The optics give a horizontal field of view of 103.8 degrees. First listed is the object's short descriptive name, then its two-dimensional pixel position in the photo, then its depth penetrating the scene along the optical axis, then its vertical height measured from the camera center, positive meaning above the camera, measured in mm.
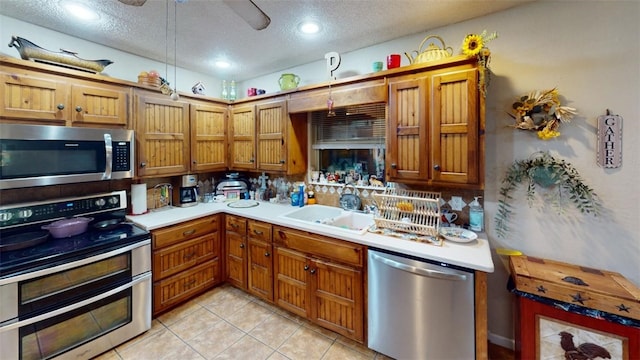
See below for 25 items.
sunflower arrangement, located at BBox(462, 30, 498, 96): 1647 +833
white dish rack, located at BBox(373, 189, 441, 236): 1864 -281
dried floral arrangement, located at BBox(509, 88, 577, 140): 1683 +444
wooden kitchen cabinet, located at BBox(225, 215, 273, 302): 2436 -805
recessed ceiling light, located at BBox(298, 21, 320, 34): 2051 +1271
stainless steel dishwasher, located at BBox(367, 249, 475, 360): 1526 -859
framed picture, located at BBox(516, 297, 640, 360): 1322 -895
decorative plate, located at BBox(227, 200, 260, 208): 2934 -307
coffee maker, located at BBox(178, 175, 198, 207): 2922 -153
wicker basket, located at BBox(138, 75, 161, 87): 2480 +973
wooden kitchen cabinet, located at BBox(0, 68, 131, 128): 1771 +619
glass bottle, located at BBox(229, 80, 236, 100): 3293 +1148
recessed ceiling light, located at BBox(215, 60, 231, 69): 2929 +1365
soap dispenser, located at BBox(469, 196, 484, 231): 1970 -307
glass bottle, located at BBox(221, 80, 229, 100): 3315 +1128
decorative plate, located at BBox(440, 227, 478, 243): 1762 -421
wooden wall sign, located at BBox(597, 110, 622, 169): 1583 +230
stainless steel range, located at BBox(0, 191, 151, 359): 1559 -736
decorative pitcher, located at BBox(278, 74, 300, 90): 2742 +1059
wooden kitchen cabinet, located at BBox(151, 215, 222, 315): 2289 -820
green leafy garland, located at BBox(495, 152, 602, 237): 1684 -41
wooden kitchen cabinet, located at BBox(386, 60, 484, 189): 1728 +365
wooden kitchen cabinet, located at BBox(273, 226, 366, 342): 1924 -854
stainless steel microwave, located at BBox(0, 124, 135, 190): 1736 +187
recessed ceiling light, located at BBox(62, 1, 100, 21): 1790 +1253
